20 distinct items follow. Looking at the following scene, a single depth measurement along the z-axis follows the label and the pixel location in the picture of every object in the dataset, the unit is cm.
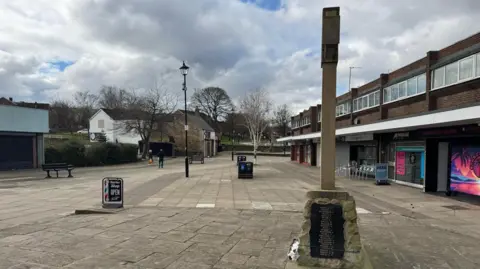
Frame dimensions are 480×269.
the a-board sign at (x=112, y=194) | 1023
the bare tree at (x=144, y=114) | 4522
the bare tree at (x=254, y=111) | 4159
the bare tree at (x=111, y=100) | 5576
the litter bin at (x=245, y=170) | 2052
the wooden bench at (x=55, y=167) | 2141
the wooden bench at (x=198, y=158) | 4106
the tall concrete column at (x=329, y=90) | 501
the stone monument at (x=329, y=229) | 473
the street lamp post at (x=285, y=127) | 8649
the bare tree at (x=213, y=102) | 8644
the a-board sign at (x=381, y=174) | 1822
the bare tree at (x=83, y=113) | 7539
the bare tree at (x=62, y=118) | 7362
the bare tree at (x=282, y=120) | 8658
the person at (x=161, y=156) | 3237
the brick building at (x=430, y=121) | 1260
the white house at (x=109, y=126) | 5528
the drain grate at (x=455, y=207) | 1143
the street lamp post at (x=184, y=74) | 2161
